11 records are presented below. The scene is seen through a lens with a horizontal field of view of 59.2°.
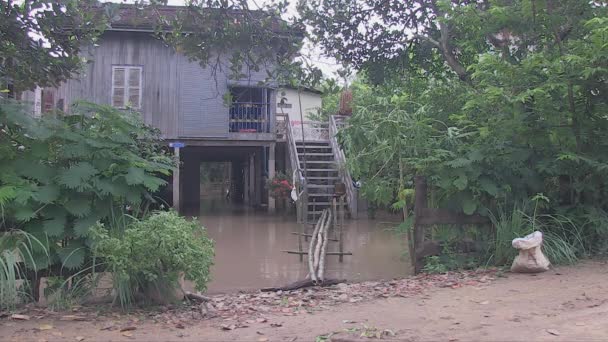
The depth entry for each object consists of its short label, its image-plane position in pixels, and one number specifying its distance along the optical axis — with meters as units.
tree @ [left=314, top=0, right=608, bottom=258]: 7.26
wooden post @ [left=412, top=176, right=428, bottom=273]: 7.50
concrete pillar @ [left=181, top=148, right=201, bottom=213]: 24.56
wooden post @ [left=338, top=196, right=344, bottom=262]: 10.05
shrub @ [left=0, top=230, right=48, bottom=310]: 4.96
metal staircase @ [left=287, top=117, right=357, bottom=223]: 16.30
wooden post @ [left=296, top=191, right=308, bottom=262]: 12.41
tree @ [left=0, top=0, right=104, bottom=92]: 6.34
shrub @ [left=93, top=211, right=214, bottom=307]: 4.97
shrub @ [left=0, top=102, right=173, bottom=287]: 5.48
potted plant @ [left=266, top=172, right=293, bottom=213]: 17.12
